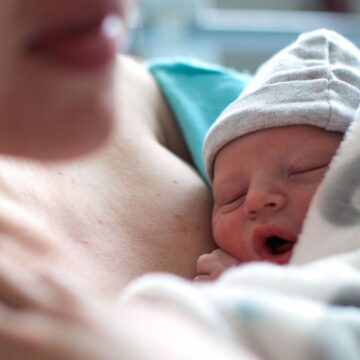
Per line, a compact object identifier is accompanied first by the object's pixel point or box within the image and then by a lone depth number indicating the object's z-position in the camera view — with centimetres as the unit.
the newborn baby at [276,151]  43
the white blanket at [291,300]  31
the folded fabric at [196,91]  58
